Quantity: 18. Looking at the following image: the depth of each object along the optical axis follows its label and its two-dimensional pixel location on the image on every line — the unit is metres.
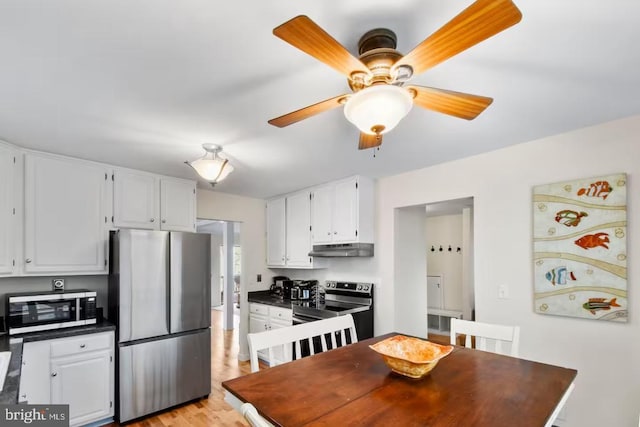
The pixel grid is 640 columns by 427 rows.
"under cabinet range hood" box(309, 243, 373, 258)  3.57
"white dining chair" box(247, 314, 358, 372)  1.68
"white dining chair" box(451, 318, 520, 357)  1.89
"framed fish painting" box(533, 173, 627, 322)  2.12
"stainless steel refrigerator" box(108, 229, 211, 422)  2.87
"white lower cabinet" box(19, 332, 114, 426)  2.46
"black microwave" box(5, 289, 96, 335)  2.49
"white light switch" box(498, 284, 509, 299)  2.65
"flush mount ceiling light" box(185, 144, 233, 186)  2.38
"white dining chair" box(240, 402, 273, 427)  0.81
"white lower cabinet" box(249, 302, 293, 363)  3.92
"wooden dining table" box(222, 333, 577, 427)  1.14
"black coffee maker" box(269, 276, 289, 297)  4.68
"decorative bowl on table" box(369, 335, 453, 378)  1.45
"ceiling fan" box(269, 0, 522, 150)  0.91
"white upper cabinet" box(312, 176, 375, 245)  3.60
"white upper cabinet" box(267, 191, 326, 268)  4.23
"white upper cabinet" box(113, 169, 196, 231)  3.21
